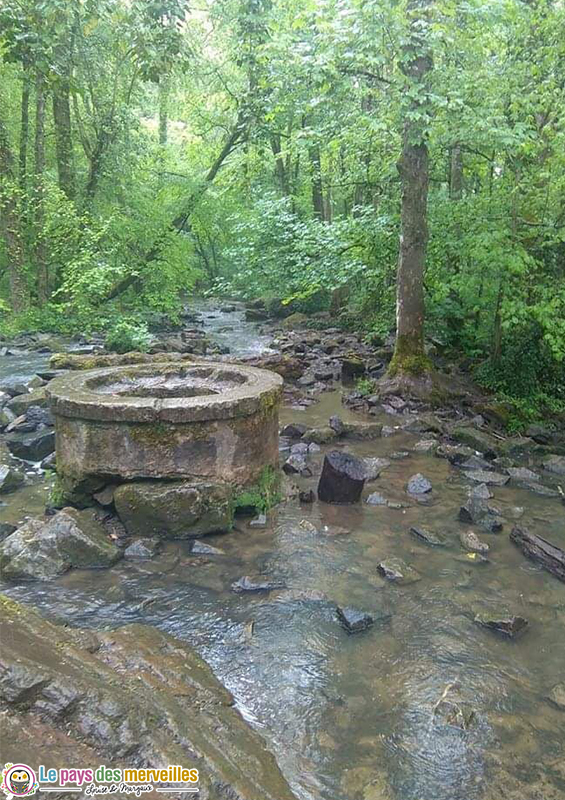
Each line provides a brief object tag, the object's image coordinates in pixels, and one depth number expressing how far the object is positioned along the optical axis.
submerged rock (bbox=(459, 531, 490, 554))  5.18
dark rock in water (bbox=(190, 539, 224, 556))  4.99
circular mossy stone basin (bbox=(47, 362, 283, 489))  5.25
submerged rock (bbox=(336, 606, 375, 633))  3.98
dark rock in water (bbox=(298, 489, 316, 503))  6.14
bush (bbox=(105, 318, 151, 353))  13.27
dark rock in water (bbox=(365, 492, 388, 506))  6.20
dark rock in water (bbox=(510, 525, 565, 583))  4.80
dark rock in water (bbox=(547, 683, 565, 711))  3.33
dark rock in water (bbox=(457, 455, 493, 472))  7.46
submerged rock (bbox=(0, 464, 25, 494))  6.26
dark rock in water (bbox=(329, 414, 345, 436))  8.51
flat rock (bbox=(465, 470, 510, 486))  6.98
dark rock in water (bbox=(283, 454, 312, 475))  6.93
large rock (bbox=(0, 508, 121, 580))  4.56
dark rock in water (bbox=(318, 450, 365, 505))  6.09
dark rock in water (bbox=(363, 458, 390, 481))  6.97
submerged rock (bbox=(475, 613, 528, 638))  3.97
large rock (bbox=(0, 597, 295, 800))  2.15
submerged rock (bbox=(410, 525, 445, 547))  5.31
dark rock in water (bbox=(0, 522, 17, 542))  5.09
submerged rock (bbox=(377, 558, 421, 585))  4.65
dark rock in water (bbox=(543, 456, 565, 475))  7.55
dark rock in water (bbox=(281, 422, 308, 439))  8.23
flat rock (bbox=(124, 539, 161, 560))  4.92
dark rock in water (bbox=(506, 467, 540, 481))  7.14
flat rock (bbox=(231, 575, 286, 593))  4.48
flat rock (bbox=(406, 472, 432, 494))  6.52
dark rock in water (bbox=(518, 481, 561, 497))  6.69
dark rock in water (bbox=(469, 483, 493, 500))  6.46
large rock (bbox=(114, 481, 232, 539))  5.17
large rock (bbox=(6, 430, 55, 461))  7.22
